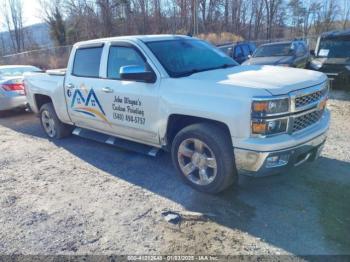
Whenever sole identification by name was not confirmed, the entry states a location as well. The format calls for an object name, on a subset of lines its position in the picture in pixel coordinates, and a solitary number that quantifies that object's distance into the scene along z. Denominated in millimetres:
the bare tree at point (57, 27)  37125
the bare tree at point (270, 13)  47181
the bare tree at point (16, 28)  45969
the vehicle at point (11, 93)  8805
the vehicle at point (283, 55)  11459
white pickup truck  3373
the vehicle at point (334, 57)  9852
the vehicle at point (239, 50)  15845
